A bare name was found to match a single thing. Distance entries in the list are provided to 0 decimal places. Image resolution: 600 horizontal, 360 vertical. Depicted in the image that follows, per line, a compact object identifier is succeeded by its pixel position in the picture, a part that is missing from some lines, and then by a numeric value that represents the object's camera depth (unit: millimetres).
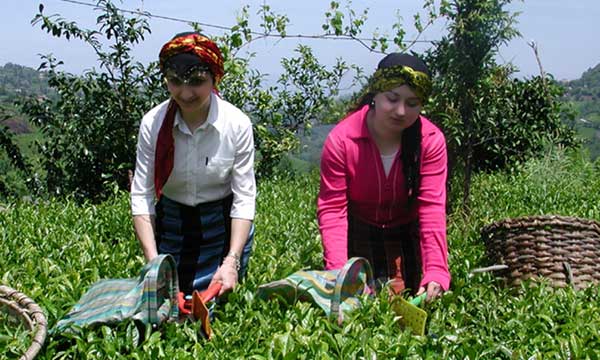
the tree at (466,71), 5773
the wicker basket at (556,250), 4266
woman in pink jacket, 3527
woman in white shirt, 3354
